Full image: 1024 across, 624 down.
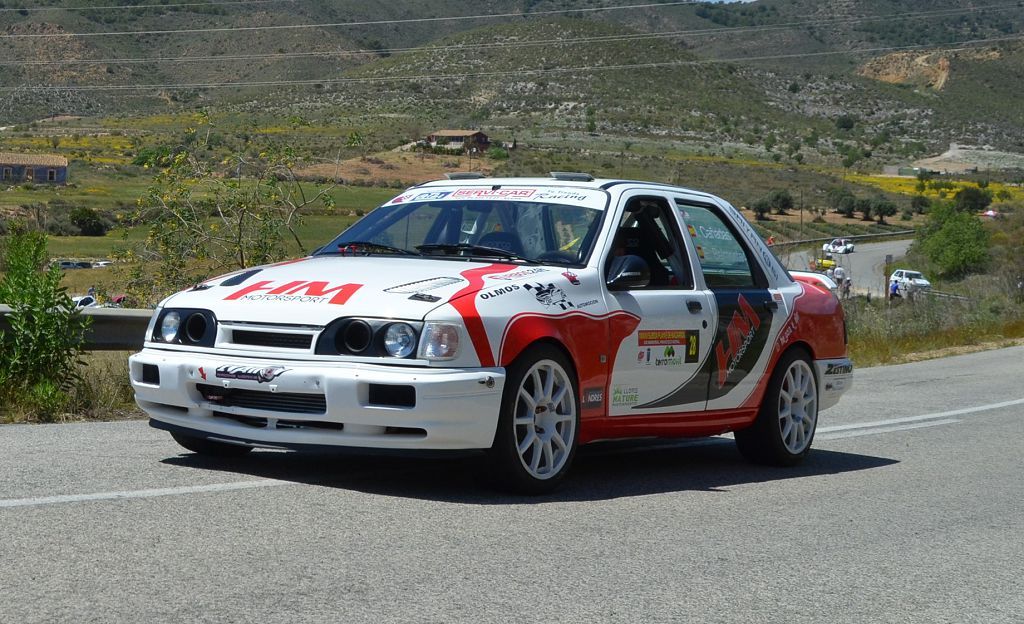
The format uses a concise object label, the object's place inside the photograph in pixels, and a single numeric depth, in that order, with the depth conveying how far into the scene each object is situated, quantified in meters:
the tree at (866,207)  85.06
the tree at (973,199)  89.09
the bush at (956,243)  70.88
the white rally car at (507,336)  6.44
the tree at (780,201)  66.31
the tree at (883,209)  86.69
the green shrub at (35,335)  9.62
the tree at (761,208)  64.31
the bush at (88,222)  36.81
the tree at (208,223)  16.09
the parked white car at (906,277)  55.73
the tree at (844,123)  117.94
